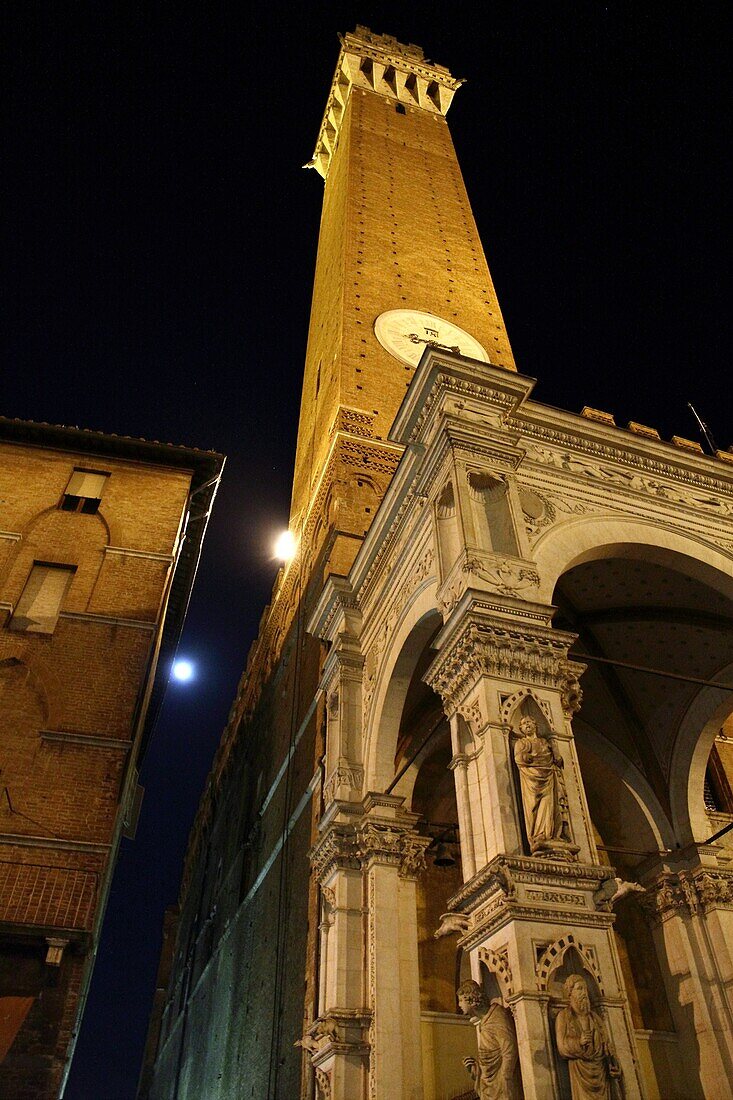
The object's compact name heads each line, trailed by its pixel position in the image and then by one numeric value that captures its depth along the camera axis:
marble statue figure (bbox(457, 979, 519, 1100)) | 5.32
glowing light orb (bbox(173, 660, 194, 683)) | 18.00
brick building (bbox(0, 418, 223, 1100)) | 9.28
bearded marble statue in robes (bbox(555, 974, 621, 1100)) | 5.14
